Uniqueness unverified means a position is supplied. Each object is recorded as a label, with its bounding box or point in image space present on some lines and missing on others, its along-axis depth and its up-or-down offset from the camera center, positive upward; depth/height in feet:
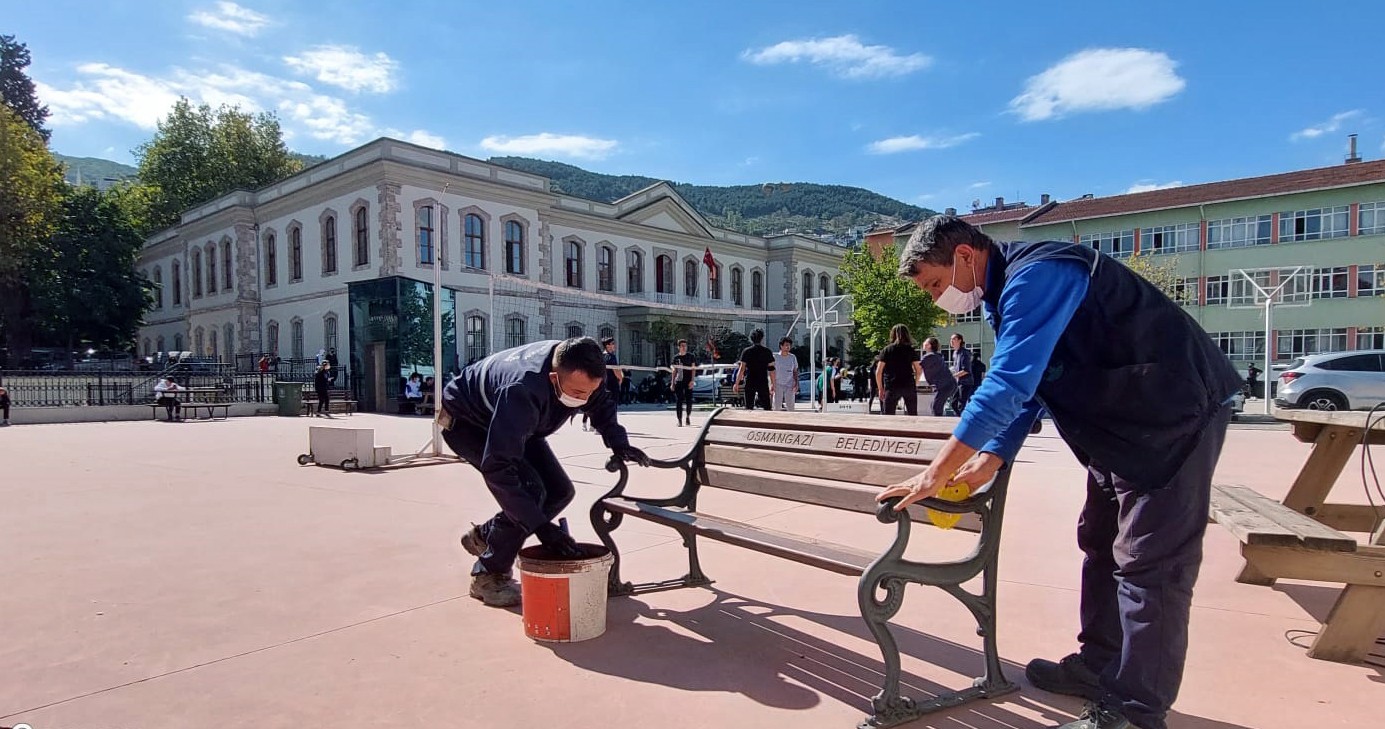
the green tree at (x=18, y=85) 163.53 +61.16
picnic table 8.98 -2.73
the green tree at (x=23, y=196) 92.12 +21.40
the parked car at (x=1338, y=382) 51.44 -2.75
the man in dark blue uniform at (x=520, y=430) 11.19 -1.27
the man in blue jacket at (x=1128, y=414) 7.34 -0.68
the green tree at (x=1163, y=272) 115.75 +11.61
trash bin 75.31 -4.20
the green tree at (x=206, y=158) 161.89 +44.12
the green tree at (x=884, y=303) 139.64 +8.79
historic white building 94.53 +14.73
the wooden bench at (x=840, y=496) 8.36 -2.17
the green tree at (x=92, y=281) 128.88 +14.11
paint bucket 10.96 -3.58
